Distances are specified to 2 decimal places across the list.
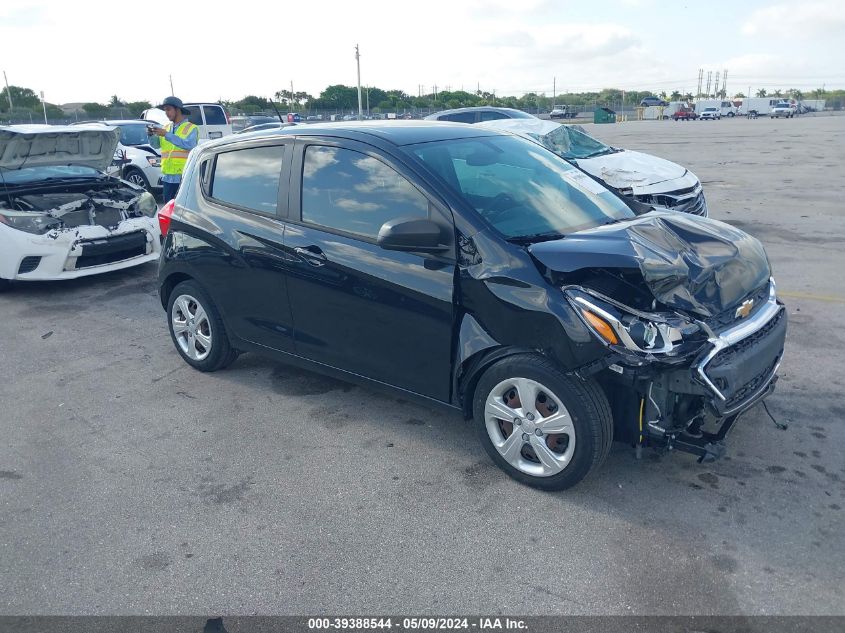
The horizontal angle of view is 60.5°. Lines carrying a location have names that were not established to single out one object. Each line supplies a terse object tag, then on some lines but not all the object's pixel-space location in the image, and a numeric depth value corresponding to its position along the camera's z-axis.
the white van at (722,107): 71.62
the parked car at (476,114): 14.68
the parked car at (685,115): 71.12
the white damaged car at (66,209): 7.47
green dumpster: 65.69
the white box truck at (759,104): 72.16
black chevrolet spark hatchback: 3.33
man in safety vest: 9.09
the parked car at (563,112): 72.81
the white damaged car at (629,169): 8.77
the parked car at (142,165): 14.68
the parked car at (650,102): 84.42
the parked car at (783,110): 65.50
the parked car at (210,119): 19.84
